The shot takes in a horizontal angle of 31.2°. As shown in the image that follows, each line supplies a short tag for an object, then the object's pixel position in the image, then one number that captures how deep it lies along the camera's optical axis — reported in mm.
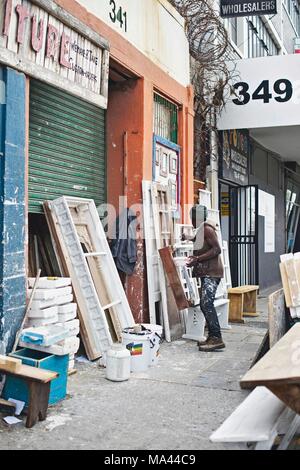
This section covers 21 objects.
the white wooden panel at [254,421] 3342
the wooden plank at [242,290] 9692
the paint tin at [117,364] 5602
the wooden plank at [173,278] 7477
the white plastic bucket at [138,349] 6070
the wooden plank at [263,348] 5938
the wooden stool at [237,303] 9602
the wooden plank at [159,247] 7723
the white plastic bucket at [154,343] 6254
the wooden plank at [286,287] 6562
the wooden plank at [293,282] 6582
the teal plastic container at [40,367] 4512
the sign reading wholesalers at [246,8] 9469
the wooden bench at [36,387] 4266
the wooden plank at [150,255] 7770
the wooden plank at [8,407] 4465
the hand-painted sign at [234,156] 11594
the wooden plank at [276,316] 5914
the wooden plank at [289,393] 3424
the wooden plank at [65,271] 6266
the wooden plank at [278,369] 3371
